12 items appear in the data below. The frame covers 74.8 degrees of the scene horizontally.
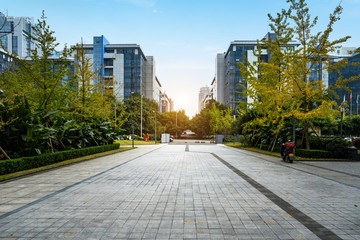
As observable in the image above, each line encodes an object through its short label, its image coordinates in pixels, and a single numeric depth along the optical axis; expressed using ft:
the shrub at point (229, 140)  153.99
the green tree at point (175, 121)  223.10
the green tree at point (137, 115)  181.37
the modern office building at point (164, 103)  525.75
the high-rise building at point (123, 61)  272.92
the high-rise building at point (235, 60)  264.52
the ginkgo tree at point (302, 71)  50.24
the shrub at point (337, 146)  49.40
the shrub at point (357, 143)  76.27
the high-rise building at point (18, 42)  330.54
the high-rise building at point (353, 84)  303.72
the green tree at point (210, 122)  165.07
